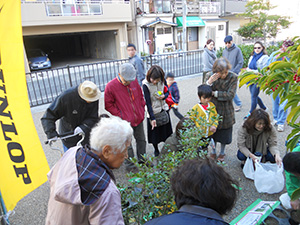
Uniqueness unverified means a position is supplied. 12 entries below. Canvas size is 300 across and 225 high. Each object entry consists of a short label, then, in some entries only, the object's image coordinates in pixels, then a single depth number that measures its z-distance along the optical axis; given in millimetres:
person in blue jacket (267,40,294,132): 4492
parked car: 15227
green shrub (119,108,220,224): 1578
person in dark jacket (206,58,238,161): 3295
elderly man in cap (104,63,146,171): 2908
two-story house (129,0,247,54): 19250
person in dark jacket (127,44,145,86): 5513
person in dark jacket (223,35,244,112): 5512
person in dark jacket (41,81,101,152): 2482
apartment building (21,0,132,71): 14047
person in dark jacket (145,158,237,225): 952
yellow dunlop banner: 2076
